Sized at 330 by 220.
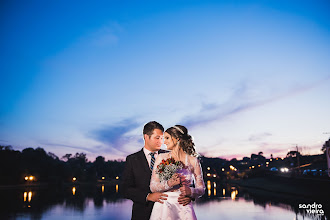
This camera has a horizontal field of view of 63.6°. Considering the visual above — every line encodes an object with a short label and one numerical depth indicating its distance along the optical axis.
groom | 4.50
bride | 4.27
